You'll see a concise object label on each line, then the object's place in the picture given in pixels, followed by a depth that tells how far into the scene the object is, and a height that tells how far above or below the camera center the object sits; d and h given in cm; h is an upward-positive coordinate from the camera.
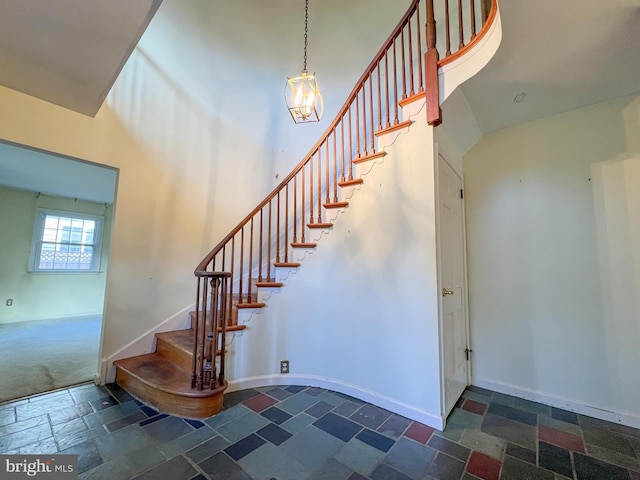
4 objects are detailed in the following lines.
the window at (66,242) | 538 +39
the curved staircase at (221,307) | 199 -38
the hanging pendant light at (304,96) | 222 +142
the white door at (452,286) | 208 -15
